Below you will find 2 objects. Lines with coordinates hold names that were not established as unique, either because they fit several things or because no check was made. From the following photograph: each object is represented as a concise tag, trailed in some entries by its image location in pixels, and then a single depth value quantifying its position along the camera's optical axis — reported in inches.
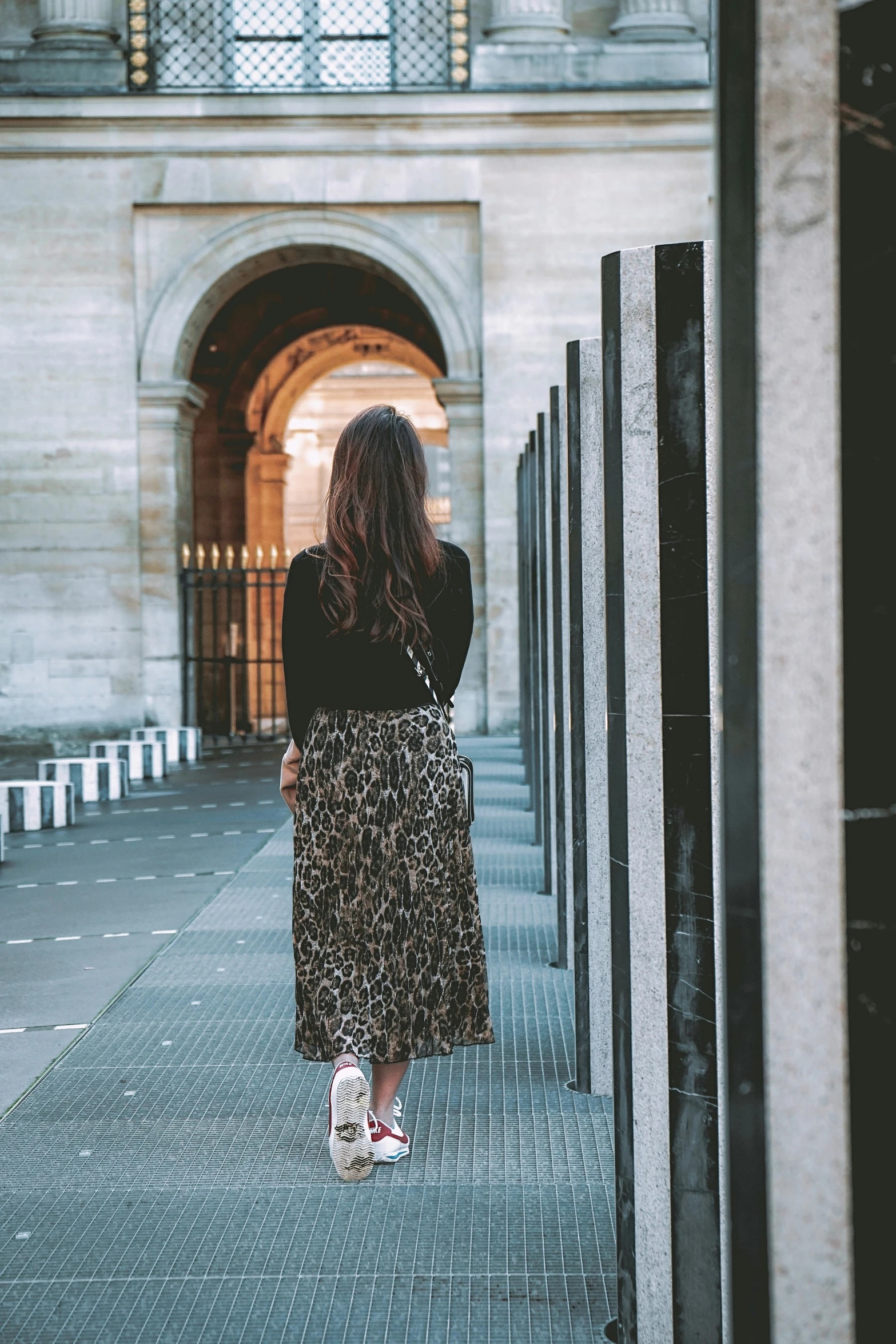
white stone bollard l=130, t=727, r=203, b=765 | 628.7
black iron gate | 685.9
